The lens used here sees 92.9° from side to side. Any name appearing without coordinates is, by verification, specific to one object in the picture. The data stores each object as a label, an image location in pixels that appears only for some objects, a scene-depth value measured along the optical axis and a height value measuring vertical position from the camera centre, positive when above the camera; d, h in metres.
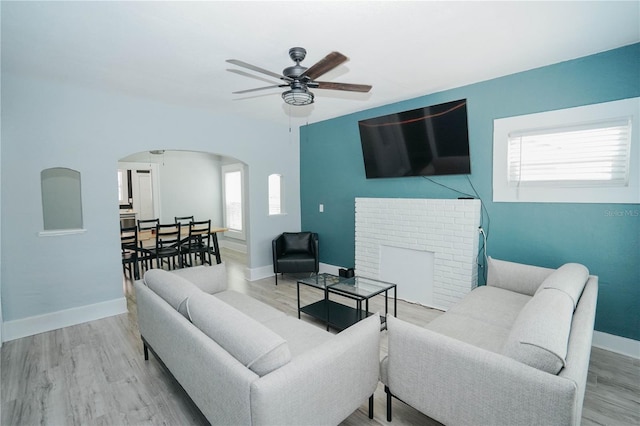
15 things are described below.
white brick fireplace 3.54 -0.65
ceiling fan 2.30 +0.90
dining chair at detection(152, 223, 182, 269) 5.11 -0.76
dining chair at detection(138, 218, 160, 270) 5.14 -0.94
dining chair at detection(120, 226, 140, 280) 4.78 -0.78
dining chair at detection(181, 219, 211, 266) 5.44 -0.80
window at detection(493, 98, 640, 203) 2.66 +0.37
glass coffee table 3.07 -0.99
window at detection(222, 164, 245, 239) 7.61 -0.03
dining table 5.24 -0.65
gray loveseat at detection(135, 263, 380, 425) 1.35 -0.85
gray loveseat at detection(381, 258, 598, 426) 1.31 -0.84
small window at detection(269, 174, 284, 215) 5.88 +0.04
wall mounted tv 3.54 +0.69
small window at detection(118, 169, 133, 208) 6.91 +0.25
